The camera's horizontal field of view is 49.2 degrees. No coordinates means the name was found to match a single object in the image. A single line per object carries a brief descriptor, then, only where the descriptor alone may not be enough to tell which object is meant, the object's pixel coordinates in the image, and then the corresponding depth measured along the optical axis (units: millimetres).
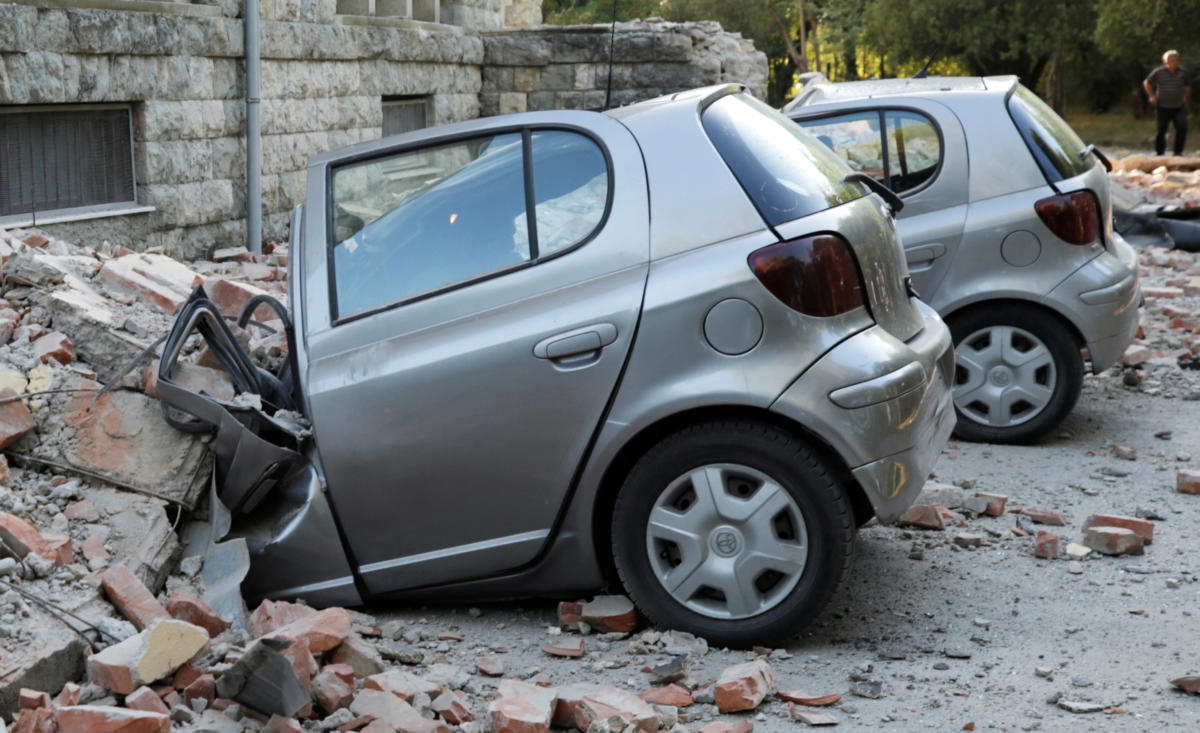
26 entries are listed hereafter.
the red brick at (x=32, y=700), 3244
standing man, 24344
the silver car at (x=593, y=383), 3971
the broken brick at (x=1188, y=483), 5930
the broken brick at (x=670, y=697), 3703
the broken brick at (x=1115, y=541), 5094
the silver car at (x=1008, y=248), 6637
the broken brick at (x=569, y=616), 4312
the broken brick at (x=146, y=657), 3340
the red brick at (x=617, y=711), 3413
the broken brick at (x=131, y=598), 3801
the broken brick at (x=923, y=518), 5312
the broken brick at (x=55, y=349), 4668
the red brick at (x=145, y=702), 3217
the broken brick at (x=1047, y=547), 5047
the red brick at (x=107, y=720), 3012
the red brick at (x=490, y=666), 3943
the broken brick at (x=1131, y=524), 5188
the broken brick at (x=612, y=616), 4234
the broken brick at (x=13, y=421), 4309
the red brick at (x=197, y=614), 3832
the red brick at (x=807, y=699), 3732
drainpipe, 11148
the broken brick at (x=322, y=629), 3578
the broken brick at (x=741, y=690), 3668
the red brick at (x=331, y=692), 3387
